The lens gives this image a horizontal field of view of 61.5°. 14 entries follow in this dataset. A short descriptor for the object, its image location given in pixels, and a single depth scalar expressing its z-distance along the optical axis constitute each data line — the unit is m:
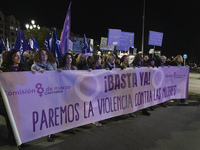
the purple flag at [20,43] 7.14
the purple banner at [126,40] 8.76
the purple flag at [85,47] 10.07
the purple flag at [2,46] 9.60
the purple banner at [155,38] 7.77
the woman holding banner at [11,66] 3.27
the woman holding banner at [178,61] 6.25
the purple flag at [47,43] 6.64
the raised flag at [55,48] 5.62
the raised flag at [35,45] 9.07
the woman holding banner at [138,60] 5.60
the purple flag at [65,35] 5.47
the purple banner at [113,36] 8.37
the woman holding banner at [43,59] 3.69
